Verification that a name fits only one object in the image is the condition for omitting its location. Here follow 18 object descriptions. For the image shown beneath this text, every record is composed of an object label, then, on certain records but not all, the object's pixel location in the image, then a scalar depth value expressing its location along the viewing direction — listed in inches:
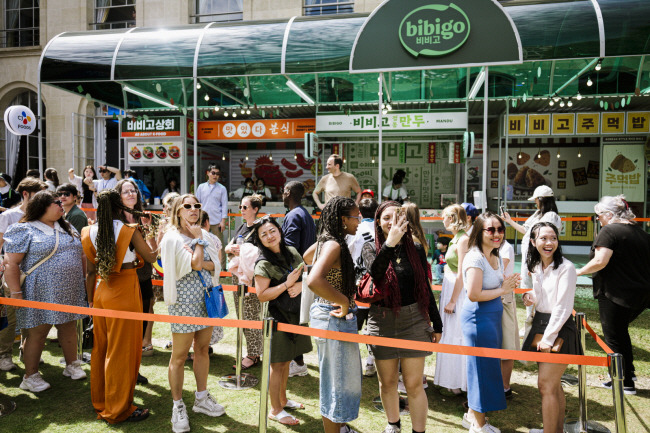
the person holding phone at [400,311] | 114.5
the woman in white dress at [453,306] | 155.0
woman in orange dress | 132.9
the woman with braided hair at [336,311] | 107.6
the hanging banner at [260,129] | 467.2
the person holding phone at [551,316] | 116.4
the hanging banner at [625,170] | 459.5
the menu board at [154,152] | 457.4
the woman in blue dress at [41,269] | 150.3
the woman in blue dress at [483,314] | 122.4
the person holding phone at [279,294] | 129.5
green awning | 254.1
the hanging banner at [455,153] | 444.8
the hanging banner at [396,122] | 412.5
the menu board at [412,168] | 560.4
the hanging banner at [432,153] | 534.6
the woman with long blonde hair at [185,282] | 130.5
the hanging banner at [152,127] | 455.5
